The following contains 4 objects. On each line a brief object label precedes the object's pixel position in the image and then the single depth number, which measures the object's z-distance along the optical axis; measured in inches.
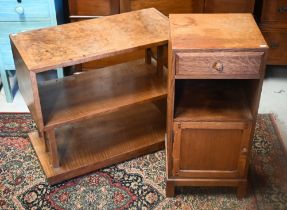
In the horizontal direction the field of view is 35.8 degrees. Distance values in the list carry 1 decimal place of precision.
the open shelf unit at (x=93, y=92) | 72.7
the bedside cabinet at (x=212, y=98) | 62.2
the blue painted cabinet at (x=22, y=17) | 92.3
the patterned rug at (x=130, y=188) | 76.3
